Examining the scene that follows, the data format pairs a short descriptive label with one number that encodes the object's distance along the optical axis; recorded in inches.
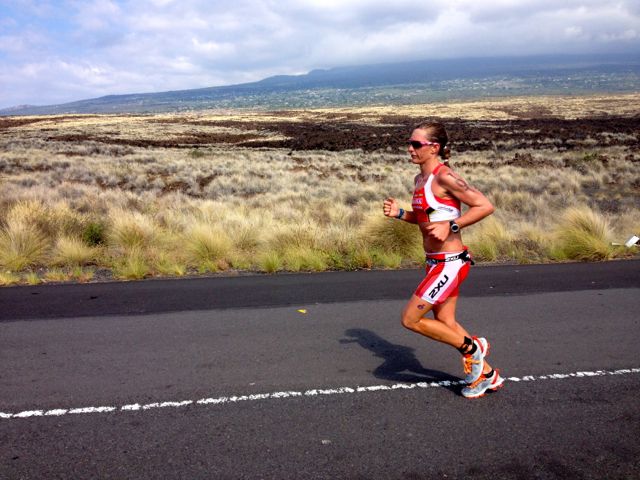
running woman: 155.0
